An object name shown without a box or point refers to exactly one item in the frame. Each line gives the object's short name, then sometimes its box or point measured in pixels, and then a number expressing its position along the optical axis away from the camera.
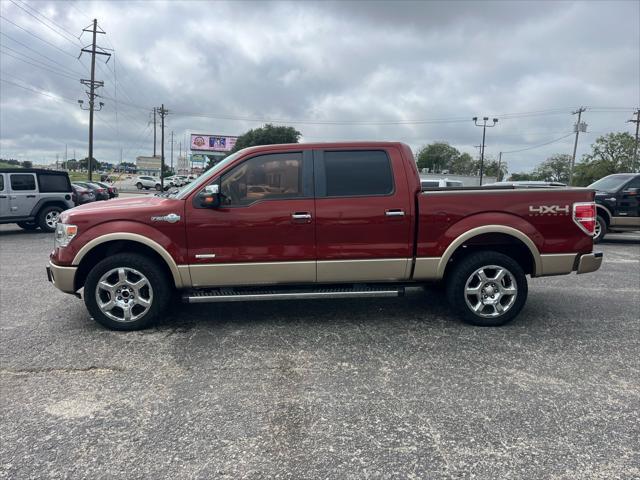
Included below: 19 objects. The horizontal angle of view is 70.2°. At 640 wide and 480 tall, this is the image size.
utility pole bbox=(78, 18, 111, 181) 34.23
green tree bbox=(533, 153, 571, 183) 100.74
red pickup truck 4.58
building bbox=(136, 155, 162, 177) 82.00
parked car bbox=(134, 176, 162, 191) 54.51
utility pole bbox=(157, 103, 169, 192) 59.48
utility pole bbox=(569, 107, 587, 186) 53.94
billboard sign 76.69
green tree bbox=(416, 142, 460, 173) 105.19
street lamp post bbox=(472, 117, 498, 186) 47.63
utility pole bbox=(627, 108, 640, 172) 55.34
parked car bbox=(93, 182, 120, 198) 27.47
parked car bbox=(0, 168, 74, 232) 12.34
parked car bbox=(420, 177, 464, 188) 15.74
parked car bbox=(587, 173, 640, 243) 11.52
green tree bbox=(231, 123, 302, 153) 59.08
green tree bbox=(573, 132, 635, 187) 65.56
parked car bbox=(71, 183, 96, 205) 13.94
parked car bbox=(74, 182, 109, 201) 24.23
